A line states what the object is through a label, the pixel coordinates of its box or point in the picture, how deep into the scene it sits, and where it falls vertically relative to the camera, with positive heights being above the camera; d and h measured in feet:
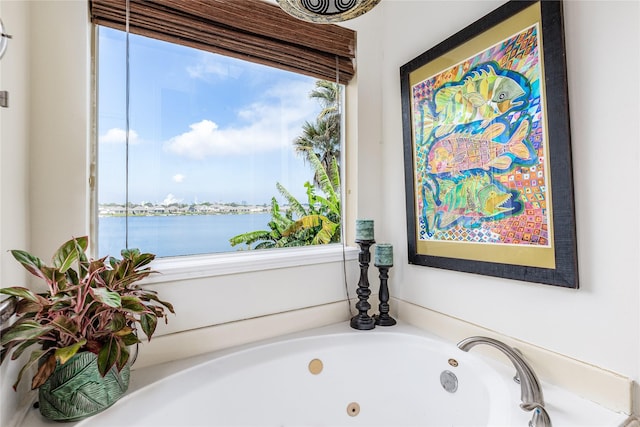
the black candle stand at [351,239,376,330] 5.29 -1.13
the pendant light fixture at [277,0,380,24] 3.52 +2.41
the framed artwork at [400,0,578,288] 3.49 +0.91
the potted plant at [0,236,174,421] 2.77 -0.89
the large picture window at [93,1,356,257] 4.39 +1.21
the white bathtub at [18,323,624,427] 3.38 -1.97
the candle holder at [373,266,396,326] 5.48 -1.27
